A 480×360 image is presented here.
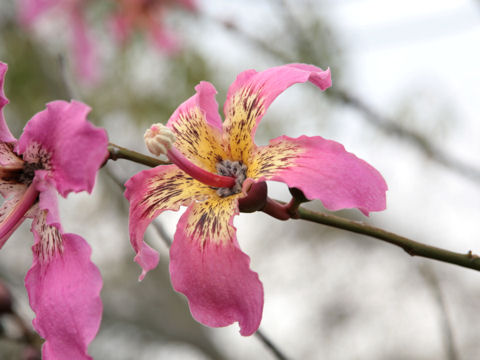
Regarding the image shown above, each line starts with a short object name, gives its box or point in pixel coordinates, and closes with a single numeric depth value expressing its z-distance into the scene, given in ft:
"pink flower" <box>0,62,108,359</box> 1.68
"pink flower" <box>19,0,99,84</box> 7.37
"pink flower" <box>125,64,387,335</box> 1.73
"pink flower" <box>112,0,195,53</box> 7.37
